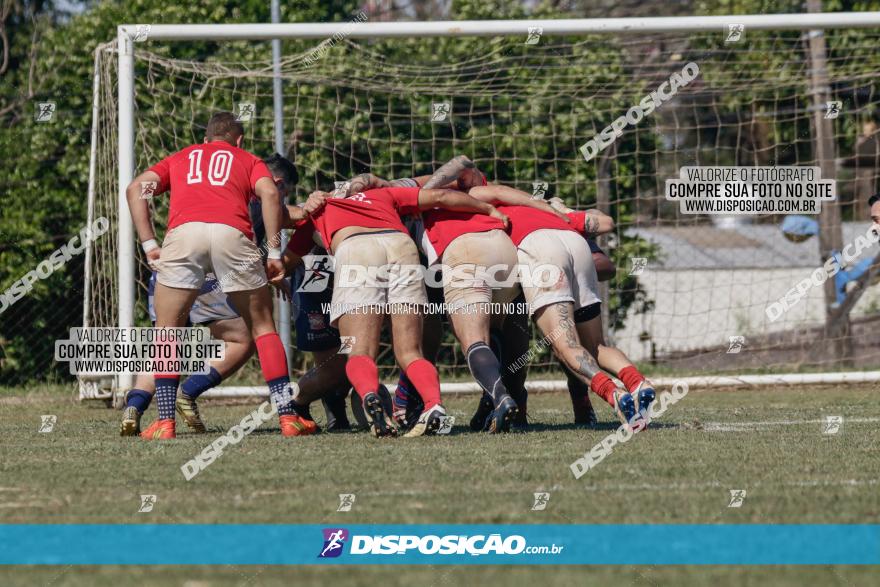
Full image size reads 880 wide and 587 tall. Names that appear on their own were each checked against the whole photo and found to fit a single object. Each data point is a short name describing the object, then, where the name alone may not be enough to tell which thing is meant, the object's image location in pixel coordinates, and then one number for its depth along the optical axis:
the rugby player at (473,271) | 14.23
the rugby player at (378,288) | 13.66
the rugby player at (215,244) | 14.28
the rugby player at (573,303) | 13.64
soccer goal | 21.55
